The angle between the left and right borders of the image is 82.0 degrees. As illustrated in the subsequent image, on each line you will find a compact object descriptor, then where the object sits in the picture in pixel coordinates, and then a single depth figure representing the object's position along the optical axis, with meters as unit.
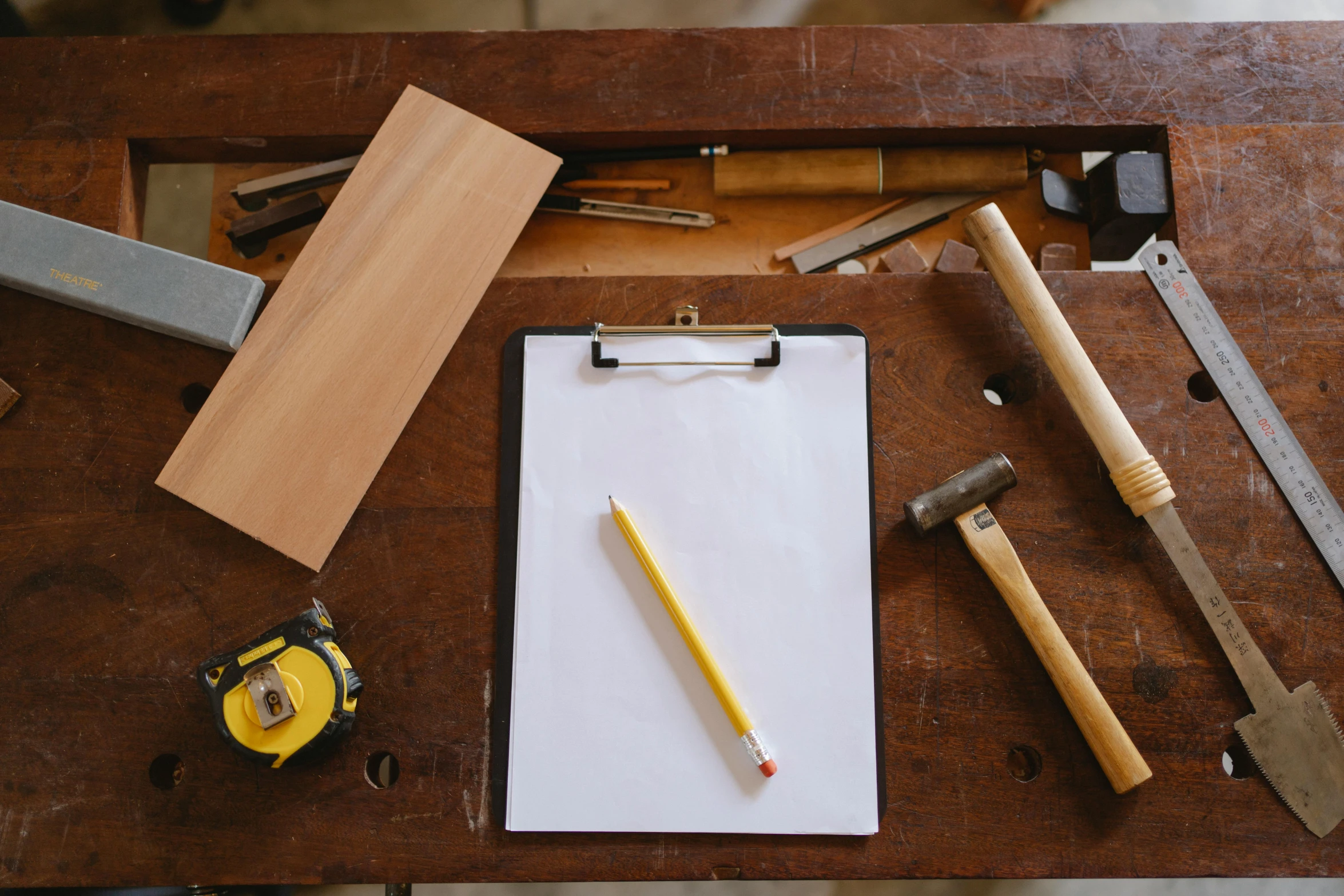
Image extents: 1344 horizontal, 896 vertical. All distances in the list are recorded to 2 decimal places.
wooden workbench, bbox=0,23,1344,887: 0.91
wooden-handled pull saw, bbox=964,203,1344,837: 0.90
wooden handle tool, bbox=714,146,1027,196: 1.09
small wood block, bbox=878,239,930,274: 1.08
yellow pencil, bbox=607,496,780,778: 0.89
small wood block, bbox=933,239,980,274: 1.08
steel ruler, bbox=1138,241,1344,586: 0.96
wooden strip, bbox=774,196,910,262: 1.13
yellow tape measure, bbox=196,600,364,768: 0.87
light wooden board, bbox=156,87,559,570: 0.96
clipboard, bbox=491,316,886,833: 0.91
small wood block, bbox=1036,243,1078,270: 1.07
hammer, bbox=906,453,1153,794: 0.88
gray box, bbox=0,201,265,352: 0.98
